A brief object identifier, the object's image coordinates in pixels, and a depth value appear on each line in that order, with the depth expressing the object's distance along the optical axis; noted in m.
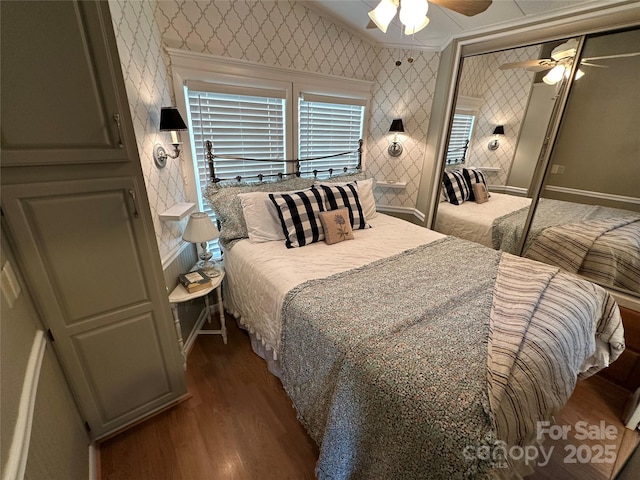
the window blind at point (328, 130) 2.73
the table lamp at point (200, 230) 1.88
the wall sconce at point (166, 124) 1.73
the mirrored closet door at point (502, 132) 2.15
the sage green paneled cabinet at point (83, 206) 0.95
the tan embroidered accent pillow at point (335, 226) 2.18
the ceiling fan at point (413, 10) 1.32
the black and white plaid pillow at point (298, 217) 2.13
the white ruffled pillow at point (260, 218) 2.16
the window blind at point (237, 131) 2.17
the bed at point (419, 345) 0.89
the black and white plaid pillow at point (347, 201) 2.34
